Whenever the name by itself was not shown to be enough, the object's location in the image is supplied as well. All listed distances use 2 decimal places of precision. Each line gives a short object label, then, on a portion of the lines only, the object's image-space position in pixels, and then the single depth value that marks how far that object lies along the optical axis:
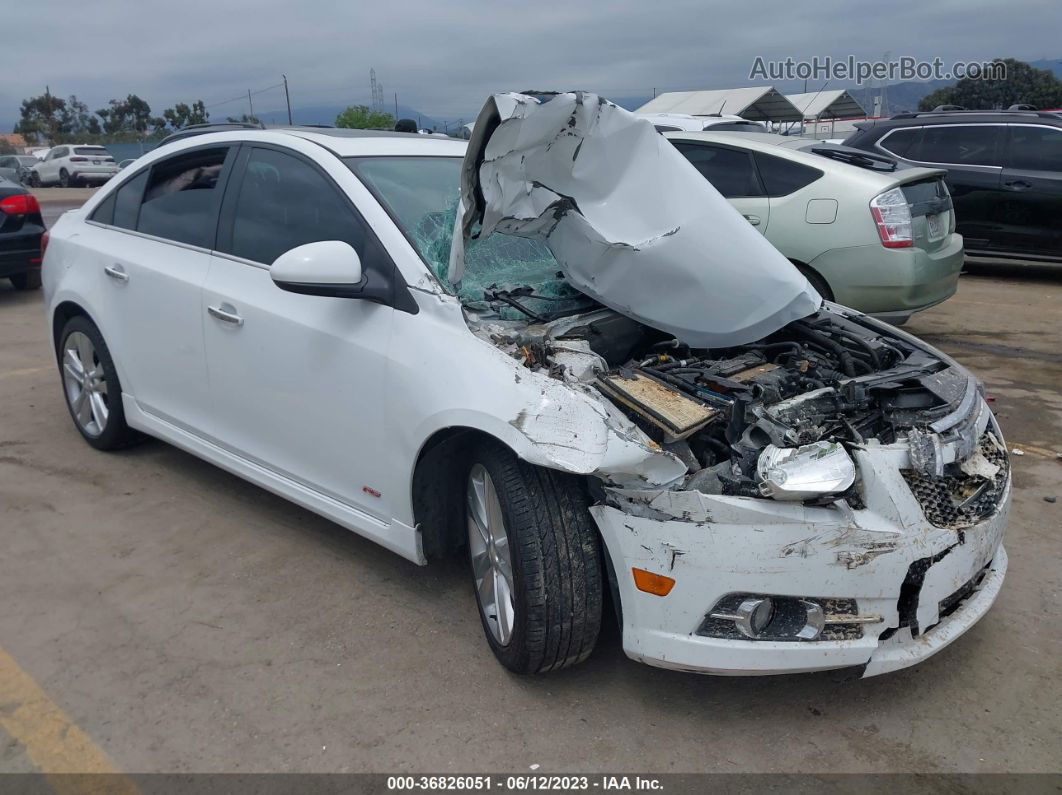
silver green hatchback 6.00
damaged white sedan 2.44
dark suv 8.72
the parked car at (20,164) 34.03
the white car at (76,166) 31.92
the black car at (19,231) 8.85
